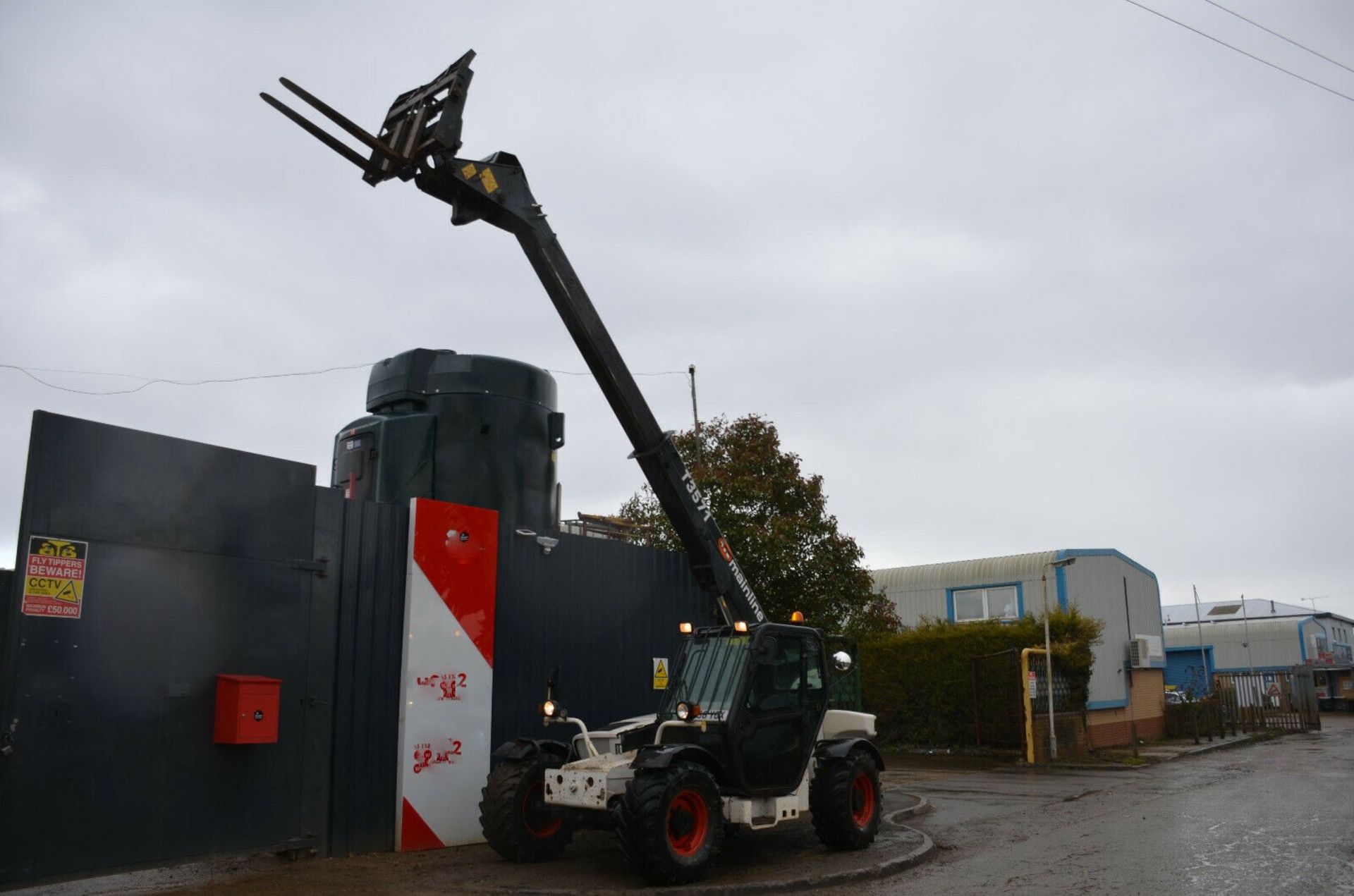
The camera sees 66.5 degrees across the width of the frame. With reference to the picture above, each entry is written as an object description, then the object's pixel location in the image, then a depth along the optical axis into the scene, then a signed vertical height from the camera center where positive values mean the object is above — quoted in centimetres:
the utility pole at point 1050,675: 1992 -22
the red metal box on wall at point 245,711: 831 -34
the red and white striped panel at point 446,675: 994 -8
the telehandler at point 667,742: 820 -67
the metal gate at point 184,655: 735 +11
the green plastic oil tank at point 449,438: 1136 +252
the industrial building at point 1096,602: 2609 +167
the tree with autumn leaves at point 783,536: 1644 +205
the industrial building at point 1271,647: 5403 +76
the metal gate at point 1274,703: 3122 -134
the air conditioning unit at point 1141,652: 2727 +27
